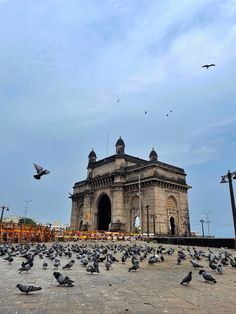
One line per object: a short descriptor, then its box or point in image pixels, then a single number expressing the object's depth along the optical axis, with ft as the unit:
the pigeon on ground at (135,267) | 32.12
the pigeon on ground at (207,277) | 24.78
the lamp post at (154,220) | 147.28
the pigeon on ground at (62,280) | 21.86
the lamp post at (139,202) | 151.94
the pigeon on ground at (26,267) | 27.96
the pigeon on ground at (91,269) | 29.45
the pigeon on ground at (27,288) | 18.88
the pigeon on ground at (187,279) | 23.29
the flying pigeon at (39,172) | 40.42
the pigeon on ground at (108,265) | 34.02
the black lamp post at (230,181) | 61.85
